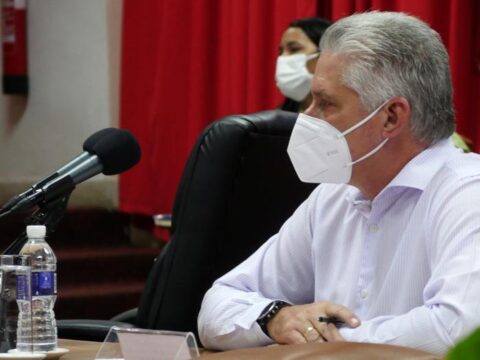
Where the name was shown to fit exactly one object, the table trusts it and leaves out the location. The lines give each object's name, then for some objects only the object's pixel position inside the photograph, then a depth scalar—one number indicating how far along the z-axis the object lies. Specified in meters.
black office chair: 3.95
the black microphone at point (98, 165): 3.49
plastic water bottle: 3.53
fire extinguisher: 9.03
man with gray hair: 3.48
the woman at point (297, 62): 5.95
